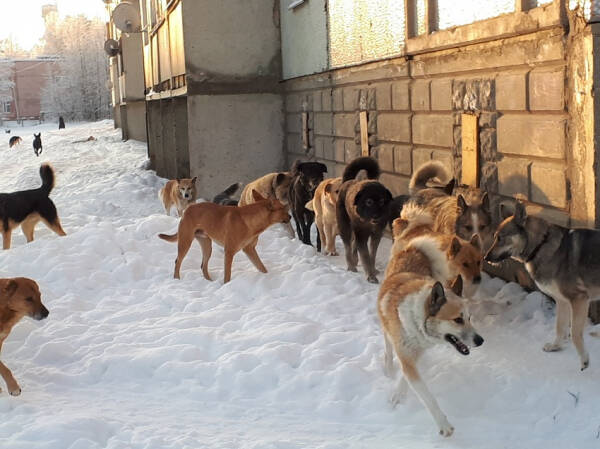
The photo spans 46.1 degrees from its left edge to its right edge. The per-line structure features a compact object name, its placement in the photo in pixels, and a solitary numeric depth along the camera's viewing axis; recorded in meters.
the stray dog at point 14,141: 38.13
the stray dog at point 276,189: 10.46
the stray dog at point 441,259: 5.20
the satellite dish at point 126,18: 22.47
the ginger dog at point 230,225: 7.77
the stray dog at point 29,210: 10.39
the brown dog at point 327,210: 8.78
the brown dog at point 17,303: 5.39
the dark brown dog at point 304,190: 10.03
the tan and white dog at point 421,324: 4.16
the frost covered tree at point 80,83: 74.25
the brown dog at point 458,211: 6.38
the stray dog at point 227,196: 11.36
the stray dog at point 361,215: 7.62
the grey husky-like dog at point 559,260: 4.89
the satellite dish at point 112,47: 32.16
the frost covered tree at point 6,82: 83.69
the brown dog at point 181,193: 12.66
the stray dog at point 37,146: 29.36
